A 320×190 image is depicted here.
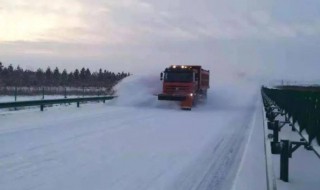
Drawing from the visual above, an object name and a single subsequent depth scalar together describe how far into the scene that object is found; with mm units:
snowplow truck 19480
